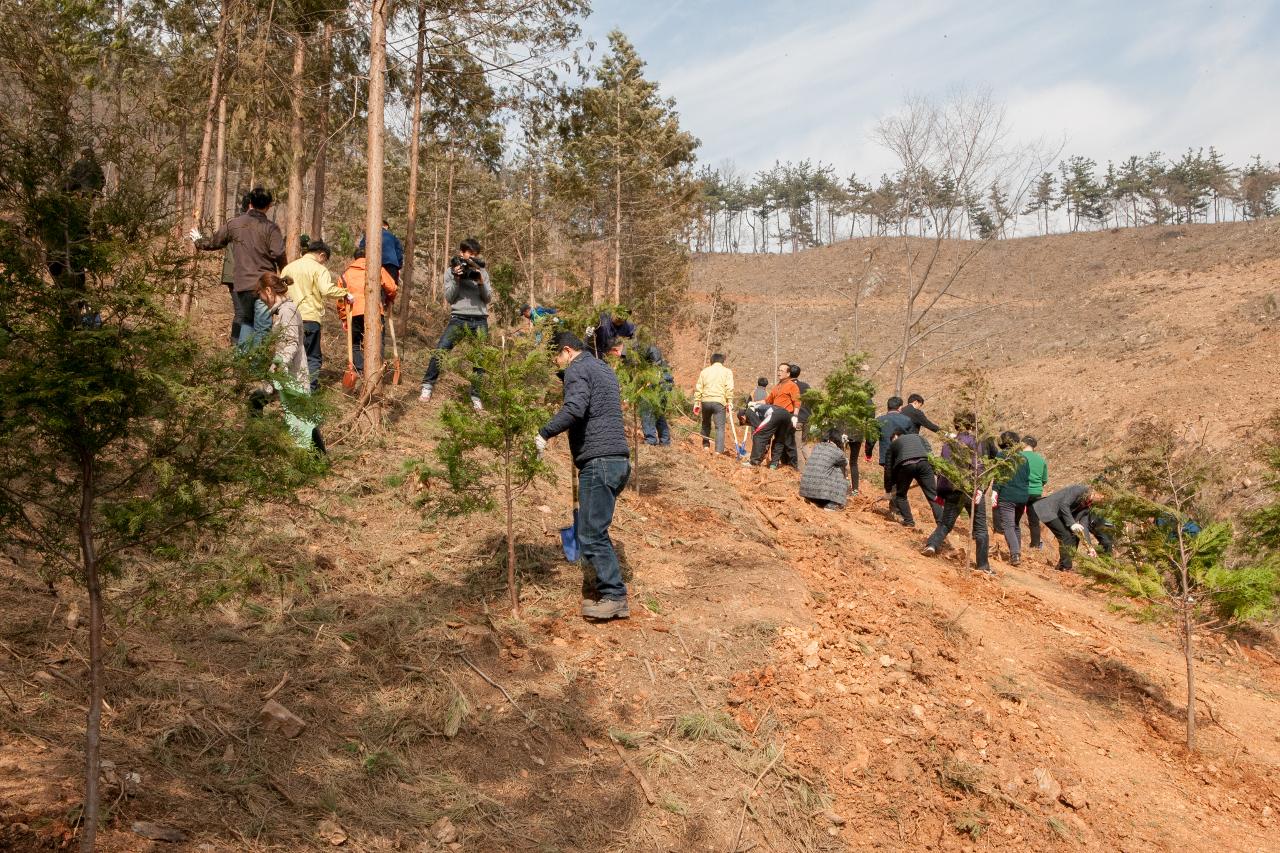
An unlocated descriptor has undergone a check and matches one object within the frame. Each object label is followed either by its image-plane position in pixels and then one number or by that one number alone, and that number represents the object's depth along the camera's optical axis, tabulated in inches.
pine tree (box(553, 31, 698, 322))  761.0
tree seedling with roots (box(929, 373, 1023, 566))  350.3
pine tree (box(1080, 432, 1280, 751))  226.4
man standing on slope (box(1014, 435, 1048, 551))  406.0
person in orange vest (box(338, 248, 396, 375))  348.8
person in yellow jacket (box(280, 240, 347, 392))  278.5
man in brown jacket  262.7
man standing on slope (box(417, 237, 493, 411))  325.7
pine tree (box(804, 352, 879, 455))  437.4
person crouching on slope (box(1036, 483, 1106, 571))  407.8
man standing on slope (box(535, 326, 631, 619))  209.0
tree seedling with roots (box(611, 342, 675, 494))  335.3
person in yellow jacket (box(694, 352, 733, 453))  480.4
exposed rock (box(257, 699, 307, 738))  152.6
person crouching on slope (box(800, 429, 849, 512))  408.2
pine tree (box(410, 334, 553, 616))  200.2
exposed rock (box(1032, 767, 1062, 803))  179.8
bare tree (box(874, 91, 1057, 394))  717.9
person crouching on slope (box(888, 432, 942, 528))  386.6
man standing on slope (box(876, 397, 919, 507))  421.4
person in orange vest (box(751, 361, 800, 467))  474.0
